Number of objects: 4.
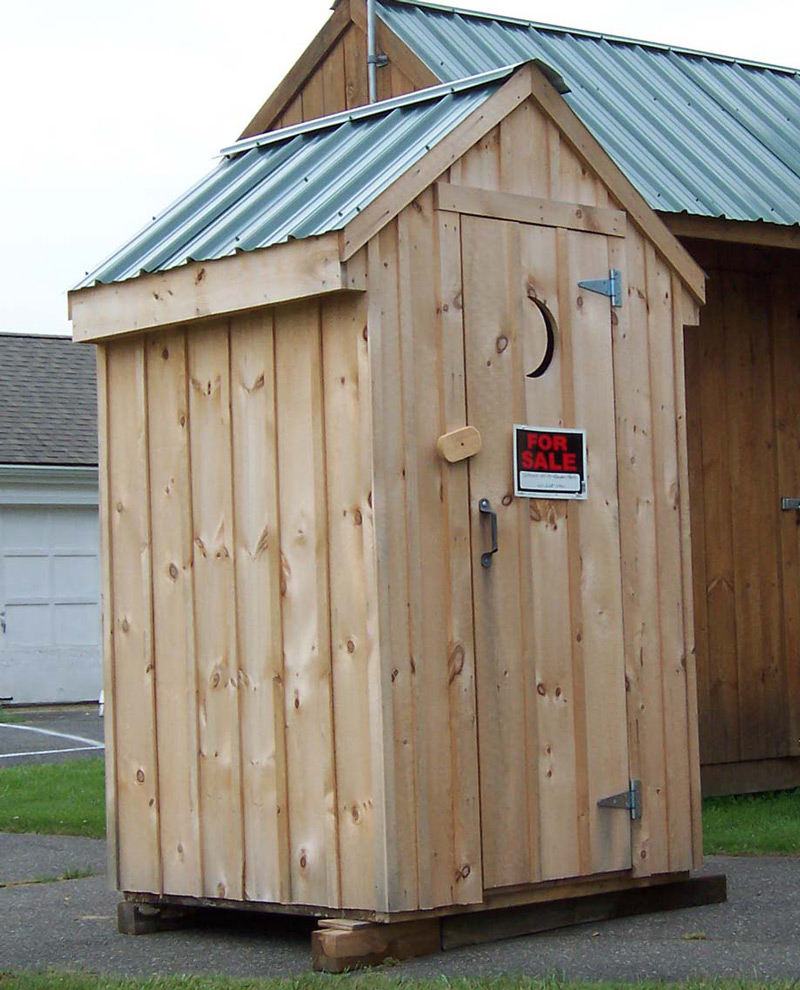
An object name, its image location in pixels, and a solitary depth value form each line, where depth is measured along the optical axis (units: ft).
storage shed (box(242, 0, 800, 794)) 33.36
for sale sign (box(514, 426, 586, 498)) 20.89
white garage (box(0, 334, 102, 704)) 67.92
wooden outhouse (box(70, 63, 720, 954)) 19.60
